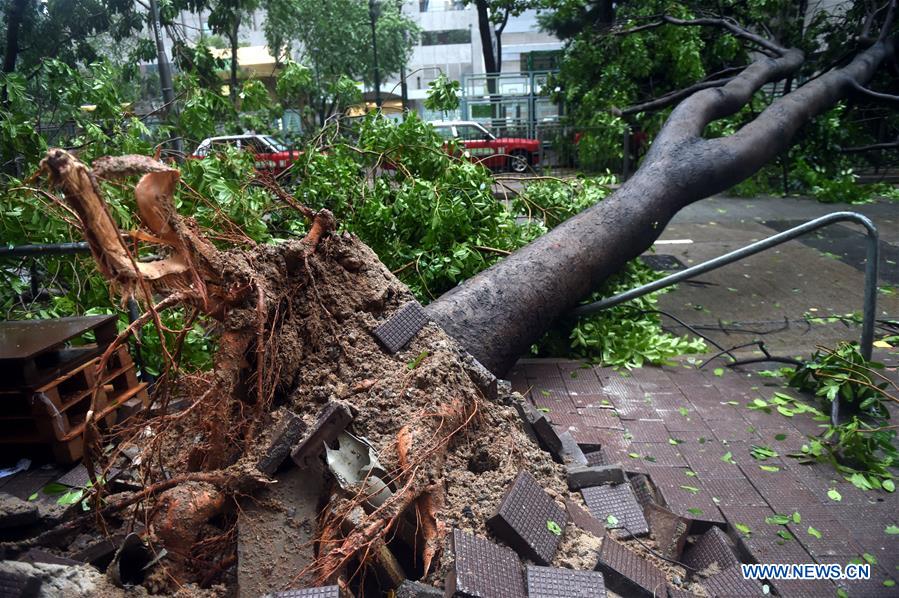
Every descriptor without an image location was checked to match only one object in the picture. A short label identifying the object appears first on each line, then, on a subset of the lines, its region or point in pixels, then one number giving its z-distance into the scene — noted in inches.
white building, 1196.5
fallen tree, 92.1
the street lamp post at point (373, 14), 499.0
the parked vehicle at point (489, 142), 493.4
